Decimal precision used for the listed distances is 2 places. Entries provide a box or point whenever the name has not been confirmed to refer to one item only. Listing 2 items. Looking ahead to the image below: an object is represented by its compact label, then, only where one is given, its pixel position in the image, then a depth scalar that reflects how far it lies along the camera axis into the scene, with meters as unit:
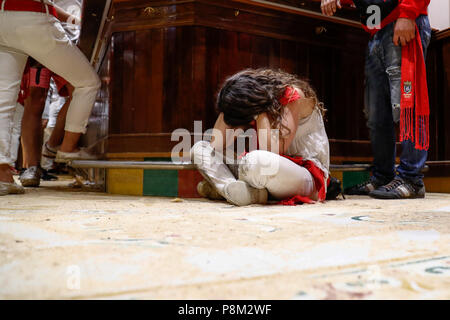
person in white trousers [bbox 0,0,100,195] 1.54
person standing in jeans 1.61
